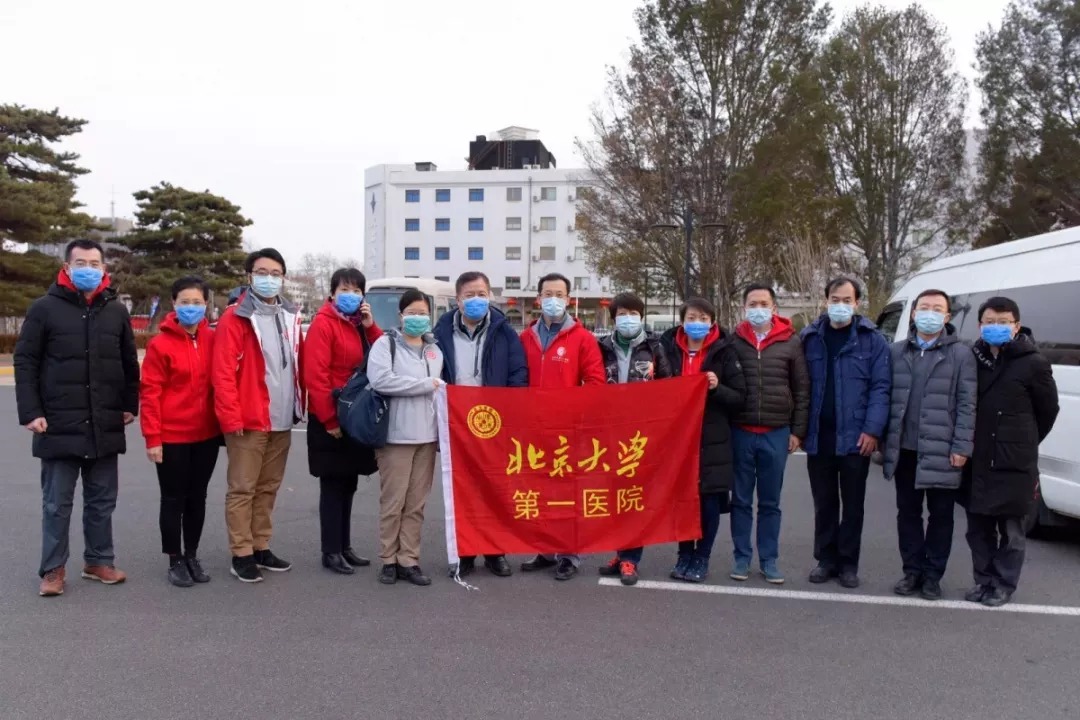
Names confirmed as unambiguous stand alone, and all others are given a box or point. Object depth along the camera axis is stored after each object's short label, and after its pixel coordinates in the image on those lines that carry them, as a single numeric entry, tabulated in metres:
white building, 67.38
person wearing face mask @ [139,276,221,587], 5.18
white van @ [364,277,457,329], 21.28
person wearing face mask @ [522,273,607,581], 5.61
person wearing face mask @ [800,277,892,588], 5.34
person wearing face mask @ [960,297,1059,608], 4.98
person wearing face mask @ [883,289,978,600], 5.09
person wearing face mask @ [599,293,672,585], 5.62
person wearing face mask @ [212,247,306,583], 5.26
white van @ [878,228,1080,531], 6.14
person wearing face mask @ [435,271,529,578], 5.59
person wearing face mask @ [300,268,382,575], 5.49
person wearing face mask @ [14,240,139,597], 4.96
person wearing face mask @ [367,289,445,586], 5.34
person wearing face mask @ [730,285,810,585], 5.41
